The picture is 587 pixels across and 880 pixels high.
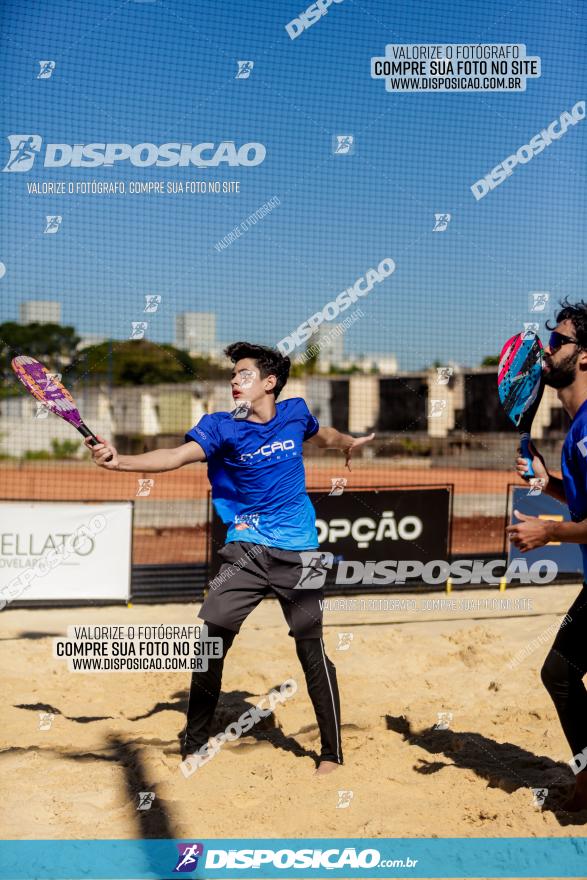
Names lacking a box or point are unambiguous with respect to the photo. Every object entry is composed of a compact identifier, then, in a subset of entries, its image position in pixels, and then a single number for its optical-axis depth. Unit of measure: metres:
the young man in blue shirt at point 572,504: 3.64
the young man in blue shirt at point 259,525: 4.32
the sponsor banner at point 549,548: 9.27
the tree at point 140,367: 32.62
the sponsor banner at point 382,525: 8.79
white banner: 7.98
